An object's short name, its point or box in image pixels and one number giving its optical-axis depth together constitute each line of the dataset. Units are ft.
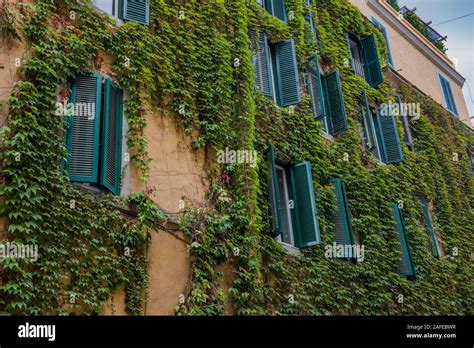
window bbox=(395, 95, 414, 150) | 50.05
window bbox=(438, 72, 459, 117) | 65.62
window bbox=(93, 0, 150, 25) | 28.76
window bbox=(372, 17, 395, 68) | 57.72
